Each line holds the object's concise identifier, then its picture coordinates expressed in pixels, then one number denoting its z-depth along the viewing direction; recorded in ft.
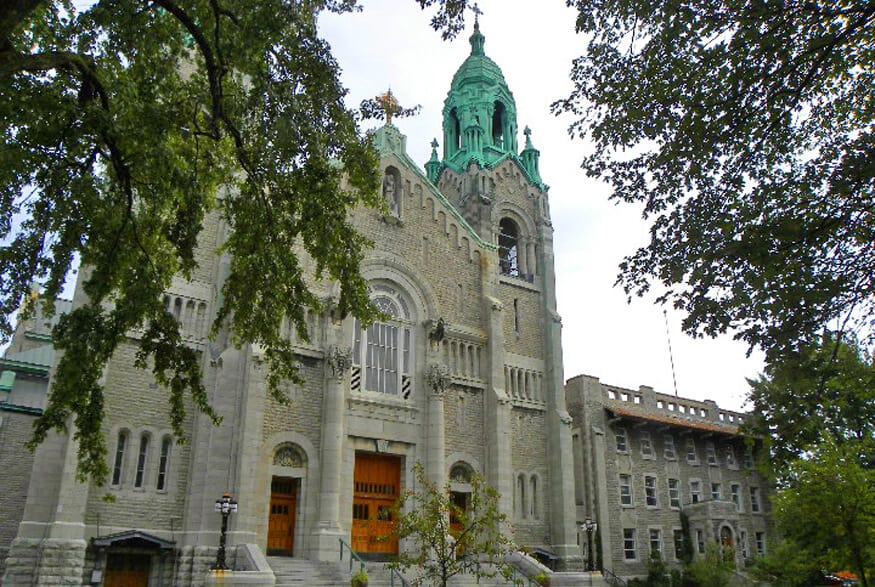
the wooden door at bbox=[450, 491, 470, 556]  89.45
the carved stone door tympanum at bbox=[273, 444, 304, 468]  77.56
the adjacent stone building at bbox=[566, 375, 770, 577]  110.73
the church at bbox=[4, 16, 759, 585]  67.92
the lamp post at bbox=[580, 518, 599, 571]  88.58
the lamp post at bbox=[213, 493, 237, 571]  60.95
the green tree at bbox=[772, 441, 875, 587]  62.54
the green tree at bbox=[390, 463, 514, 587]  52.65
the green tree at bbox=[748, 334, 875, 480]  32.68
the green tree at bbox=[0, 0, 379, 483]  38.83
